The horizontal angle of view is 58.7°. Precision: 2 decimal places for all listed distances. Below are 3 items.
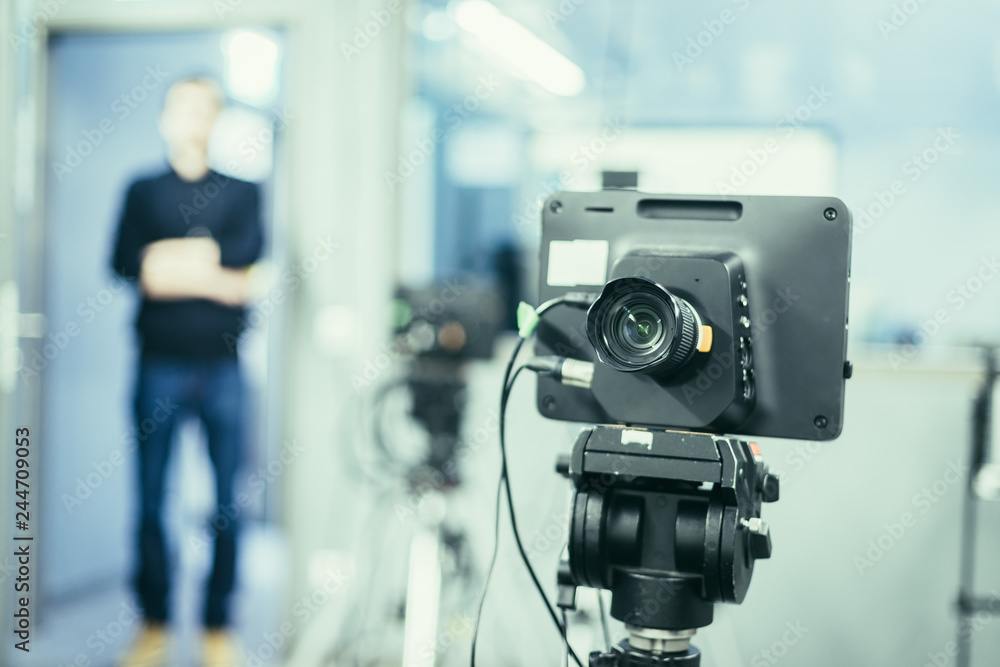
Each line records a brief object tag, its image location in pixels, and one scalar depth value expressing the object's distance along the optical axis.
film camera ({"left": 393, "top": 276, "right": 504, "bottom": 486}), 2.22
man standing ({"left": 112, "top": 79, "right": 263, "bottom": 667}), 2.66
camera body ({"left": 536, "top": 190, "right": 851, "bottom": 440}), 0.95
